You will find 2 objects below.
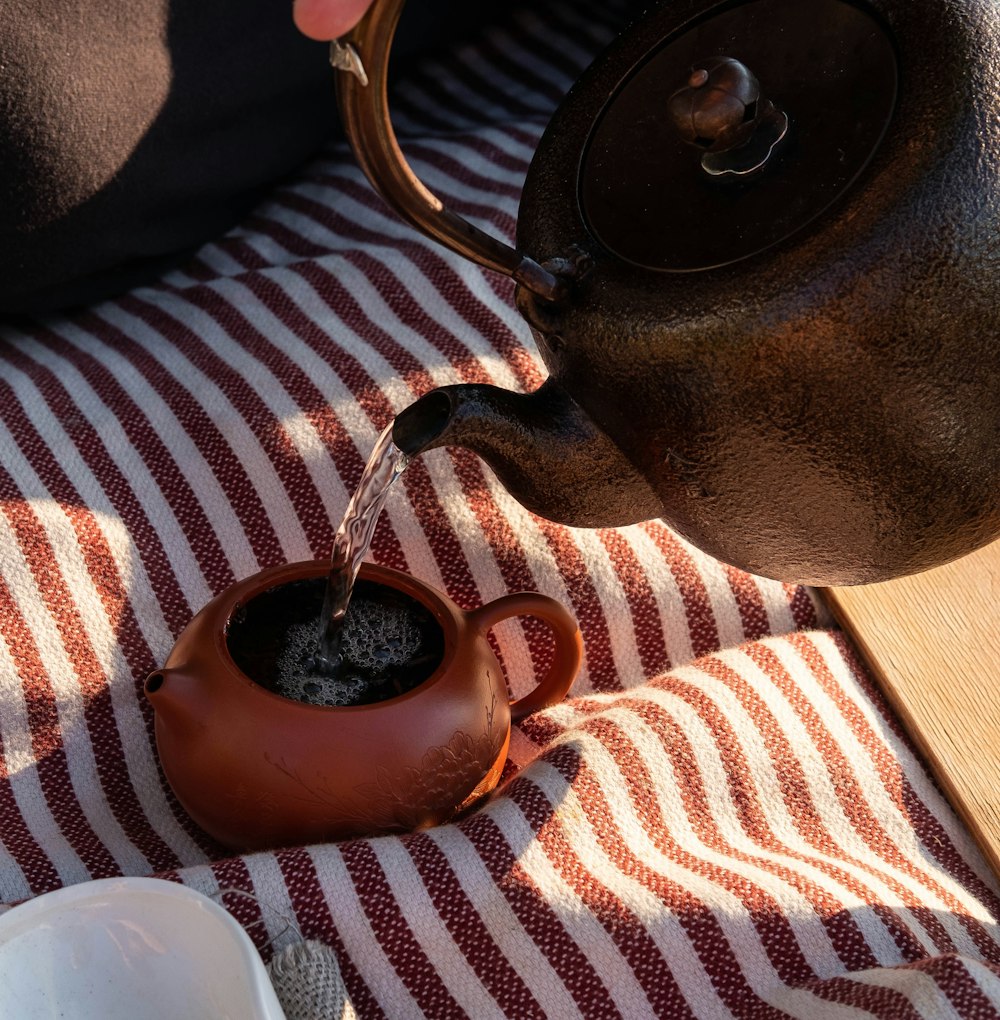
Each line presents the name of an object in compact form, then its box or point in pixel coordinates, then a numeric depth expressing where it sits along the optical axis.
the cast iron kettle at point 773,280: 0.50
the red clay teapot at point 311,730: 0.64
